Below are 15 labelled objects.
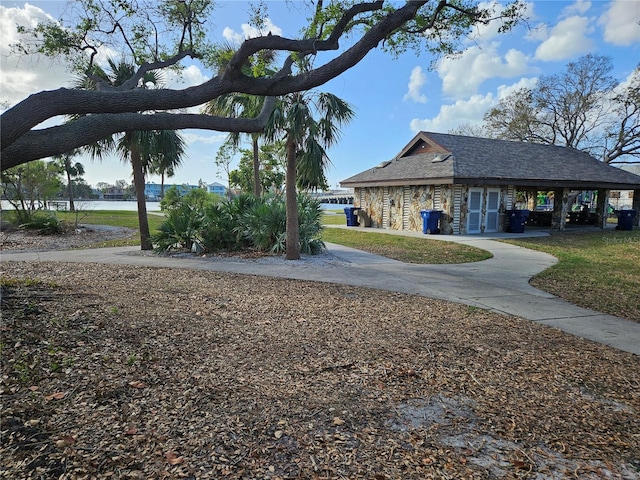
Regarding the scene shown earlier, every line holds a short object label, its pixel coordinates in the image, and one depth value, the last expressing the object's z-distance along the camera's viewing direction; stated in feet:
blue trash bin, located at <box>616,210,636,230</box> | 71.87
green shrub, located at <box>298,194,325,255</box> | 38.04
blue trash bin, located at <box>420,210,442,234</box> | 59.72
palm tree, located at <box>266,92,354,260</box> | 31.09
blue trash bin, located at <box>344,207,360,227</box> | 77.41
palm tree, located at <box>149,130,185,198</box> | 36.91
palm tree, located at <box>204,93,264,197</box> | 34.09
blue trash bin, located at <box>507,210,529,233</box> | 63.10
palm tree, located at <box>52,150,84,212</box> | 129.13
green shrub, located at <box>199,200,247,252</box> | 38.96
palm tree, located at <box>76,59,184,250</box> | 35.76
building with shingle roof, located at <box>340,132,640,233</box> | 60.23
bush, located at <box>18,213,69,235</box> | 54.97
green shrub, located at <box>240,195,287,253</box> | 37.86
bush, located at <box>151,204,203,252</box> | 38.75
